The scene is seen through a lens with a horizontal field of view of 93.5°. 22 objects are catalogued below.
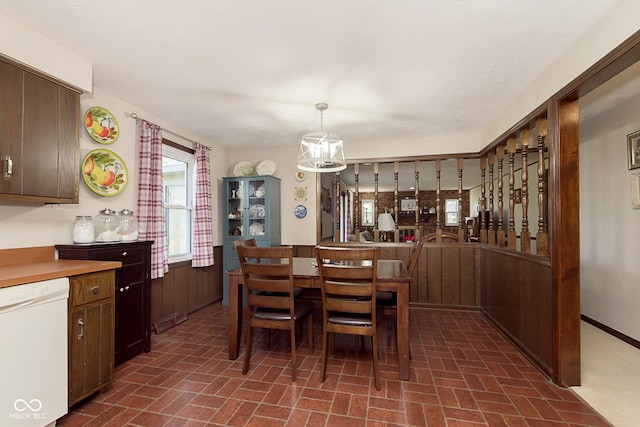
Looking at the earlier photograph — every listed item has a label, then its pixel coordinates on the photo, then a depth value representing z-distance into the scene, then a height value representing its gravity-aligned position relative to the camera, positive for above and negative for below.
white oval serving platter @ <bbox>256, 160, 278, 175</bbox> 4.57 +0.78
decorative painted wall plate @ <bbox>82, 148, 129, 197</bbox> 2.57 +0.43
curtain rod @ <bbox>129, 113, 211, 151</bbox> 3.02 +1.04
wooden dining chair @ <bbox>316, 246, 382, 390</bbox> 2.04 -0.52
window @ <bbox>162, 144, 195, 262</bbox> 3.74 +0.27
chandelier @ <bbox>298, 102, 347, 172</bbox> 2.70 +0.66
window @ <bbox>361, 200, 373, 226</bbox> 11.16 +0.25
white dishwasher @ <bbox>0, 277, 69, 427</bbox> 1.45 -0.69
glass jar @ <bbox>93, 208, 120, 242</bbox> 2.51 -0.05
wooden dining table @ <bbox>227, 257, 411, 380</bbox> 2.24 -0.59
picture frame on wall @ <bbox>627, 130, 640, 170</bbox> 2.80 +0.64
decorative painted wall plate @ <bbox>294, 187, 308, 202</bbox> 4.65 +0.39
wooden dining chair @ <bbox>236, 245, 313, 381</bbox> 2.21 -0.59
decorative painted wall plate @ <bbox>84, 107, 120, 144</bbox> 2.57 +0.84
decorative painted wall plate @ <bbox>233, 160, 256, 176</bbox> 4.59 +0.78
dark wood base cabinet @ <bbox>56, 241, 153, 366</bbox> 2.27 -0.59
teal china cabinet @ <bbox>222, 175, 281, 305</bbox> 4.38 +0.09
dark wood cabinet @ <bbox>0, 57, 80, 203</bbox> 1.81 +0.54
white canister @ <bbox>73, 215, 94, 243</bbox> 2.36 -0.08
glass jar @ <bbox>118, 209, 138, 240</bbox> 2.70 -0.06
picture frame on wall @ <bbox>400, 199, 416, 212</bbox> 10.81 +0.47
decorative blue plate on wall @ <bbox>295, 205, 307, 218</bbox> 4.65 +0.12
